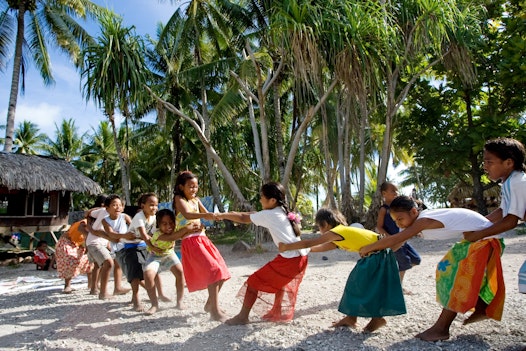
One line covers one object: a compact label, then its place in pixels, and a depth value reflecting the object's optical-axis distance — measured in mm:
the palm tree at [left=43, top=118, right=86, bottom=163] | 29734
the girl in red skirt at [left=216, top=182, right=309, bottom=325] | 3557
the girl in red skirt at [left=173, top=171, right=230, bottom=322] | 3881
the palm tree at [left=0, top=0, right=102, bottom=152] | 14047
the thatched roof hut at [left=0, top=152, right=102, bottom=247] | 11509
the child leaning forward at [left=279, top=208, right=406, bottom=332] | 3059
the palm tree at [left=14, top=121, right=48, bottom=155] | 30500
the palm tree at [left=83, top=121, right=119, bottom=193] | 30047
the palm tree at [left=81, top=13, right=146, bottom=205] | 10797
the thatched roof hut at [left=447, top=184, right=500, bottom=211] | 22005
